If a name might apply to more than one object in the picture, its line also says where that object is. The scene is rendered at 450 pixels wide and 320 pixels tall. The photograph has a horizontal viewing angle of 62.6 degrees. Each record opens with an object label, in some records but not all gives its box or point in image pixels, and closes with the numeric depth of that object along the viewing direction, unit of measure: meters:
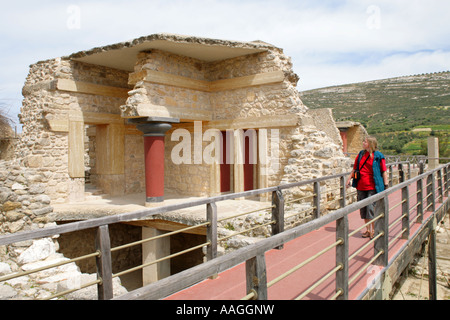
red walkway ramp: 3.45
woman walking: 5.23
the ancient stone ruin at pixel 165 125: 9.09
